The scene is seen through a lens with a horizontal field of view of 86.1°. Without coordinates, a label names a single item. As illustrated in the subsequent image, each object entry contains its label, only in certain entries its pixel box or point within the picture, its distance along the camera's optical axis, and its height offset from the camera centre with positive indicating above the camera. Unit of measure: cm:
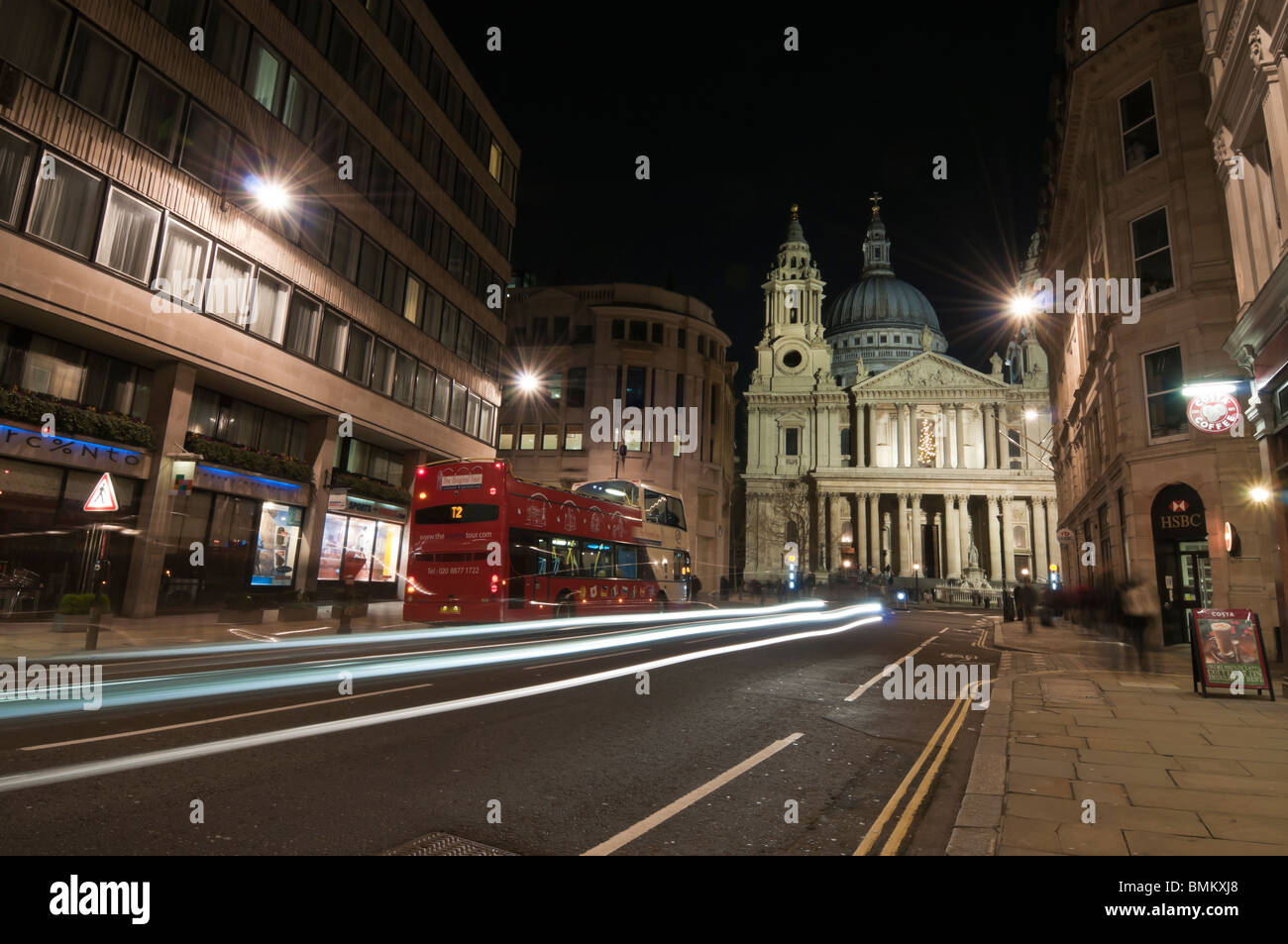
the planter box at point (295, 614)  1911 -152
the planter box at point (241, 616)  1847 -160
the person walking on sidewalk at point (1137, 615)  1373 -44
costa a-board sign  992 -79
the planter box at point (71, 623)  1298 -142
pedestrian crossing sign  1166 +89
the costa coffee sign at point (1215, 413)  1407 +375
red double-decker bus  1641 +47
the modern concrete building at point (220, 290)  1515 +729
